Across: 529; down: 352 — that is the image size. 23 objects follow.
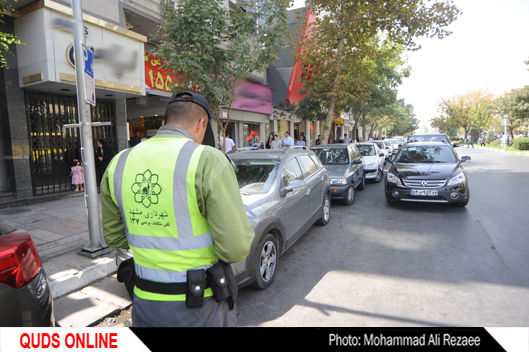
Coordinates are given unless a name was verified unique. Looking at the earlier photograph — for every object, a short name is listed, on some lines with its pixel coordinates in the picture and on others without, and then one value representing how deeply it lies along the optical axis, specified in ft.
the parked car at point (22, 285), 5.61
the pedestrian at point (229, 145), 40.60
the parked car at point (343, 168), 25.44
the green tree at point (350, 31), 41.65
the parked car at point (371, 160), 38.24
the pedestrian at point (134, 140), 27.73
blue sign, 15.11
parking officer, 4.79
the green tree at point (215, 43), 21.91
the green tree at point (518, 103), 92.73
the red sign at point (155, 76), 34.45
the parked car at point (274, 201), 11.50
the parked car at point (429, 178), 21.97
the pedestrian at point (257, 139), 64.16
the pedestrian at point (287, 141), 47.60
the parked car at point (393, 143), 75.20
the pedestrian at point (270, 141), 51.09
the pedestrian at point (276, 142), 49.54
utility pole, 15.02
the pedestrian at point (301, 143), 52.18
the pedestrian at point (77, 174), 29.12
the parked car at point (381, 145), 62.67
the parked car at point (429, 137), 49.26
